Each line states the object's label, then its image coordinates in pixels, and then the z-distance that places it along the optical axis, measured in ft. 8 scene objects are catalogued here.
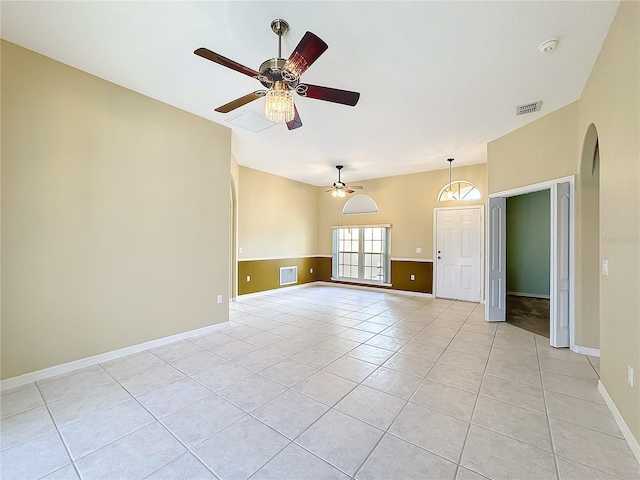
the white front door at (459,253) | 19.82
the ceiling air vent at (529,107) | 11.17
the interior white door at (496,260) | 15.02
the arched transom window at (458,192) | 20.54
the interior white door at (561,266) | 11.36
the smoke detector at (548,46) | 7.55
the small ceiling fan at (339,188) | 20.88
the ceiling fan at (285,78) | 5.98
